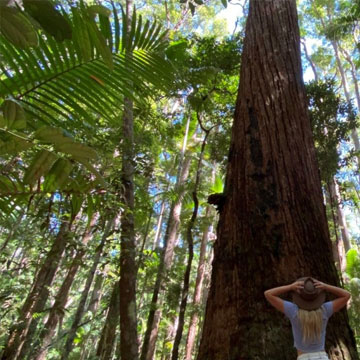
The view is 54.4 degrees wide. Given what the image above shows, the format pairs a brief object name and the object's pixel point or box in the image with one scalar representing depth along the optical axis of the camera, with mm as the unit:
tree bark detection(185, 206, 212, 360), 11141
